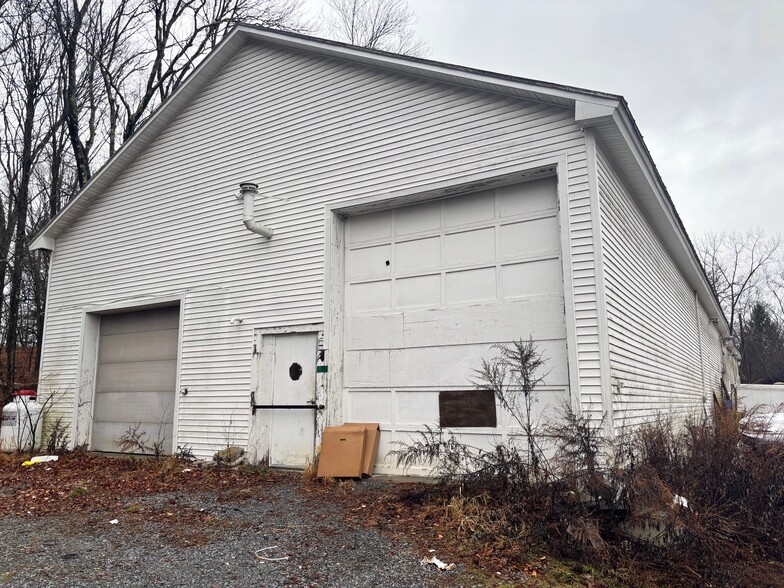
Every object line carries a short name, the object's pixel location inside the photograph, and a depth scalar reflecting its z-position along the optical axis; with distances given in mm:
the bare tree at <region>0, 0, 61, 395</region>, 17344
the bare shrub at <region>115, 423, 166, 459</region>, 10164
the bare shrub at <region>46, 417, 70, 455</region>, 10745
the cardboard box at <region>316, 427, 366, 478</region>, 7562
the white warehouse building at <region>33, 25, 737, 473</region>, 7152
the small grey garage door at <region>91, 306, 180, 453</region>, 10344
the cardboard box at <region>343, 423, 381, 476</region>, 7680
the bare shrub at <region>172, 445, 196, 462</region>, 9367
